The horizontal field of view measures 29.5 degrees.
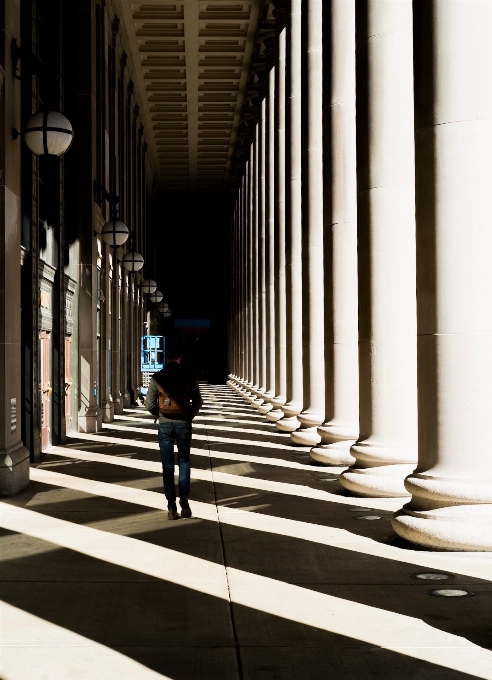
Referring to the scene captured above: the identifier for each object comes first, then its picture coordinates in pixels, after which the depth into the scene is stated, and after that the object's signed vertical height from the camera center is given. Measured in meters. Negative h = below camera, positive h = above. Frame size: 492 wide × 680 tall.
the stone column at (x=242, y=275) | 71.38 +5.46
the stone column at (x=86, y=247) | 31.72 +3.37
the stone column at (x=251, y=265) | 58.47 +5.07
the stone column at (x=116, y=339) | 42.62 +0.26
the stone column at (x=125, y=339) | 48.03 +0.31
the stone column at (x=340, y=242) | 20.61 +2.20
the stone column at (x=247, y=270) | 63.75 +5.14
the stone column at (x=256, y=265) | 53.31 +4.51
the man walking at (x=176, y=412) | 14.10 -1.02
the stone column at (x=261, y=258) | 49.31 +4.65
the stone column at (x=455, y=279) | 11.52 +0.76
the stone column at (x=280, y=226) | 38.47 +4.89
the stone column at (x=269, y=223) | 44.09 +5.87
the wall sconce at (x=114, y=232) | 32.28 +3.90
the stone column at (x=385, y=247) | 15.91 +1.63
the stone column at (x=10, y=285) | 16.50 +1.14
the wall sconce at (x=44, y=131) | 17.45 +4.04
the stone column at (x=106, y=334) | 37.03 +0.45
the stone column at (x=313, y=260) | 26.14 +2.30
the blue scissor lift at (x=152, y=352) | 59.05 -0.49
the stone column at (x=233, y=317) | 86.55 +2.60
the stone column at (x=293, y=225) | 32.47 +4.18
